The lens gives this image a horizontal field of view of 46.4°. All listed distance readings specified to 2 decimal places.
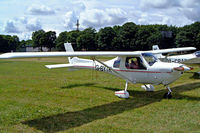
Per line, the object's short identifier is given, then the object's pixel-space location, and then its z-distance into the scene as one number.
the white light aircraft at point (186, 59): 15.79
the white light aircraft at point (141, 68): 8.45
